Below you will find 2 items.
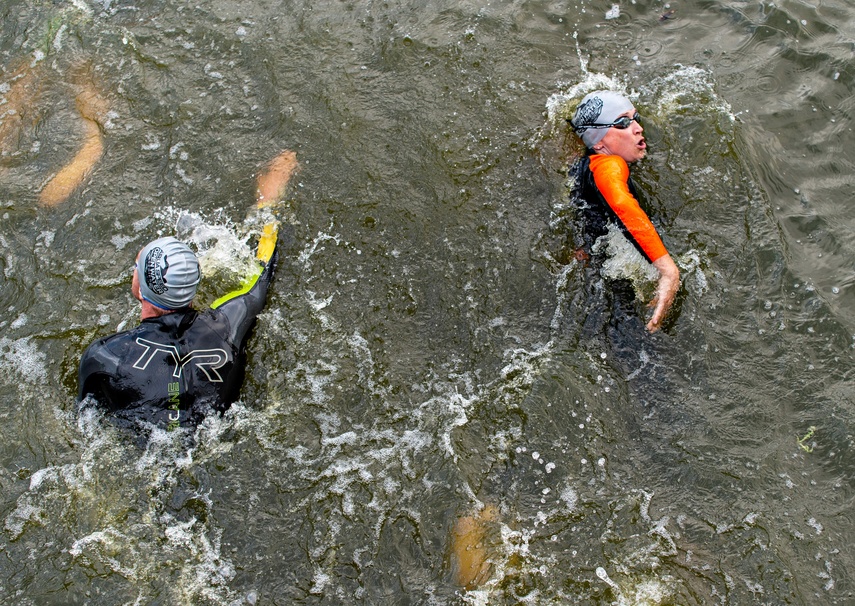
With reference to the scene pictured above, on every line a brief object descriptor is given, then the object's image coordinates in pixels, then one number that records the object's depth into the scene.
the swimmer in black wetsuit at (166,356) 4.56
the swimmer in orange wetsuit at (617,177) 5.04
